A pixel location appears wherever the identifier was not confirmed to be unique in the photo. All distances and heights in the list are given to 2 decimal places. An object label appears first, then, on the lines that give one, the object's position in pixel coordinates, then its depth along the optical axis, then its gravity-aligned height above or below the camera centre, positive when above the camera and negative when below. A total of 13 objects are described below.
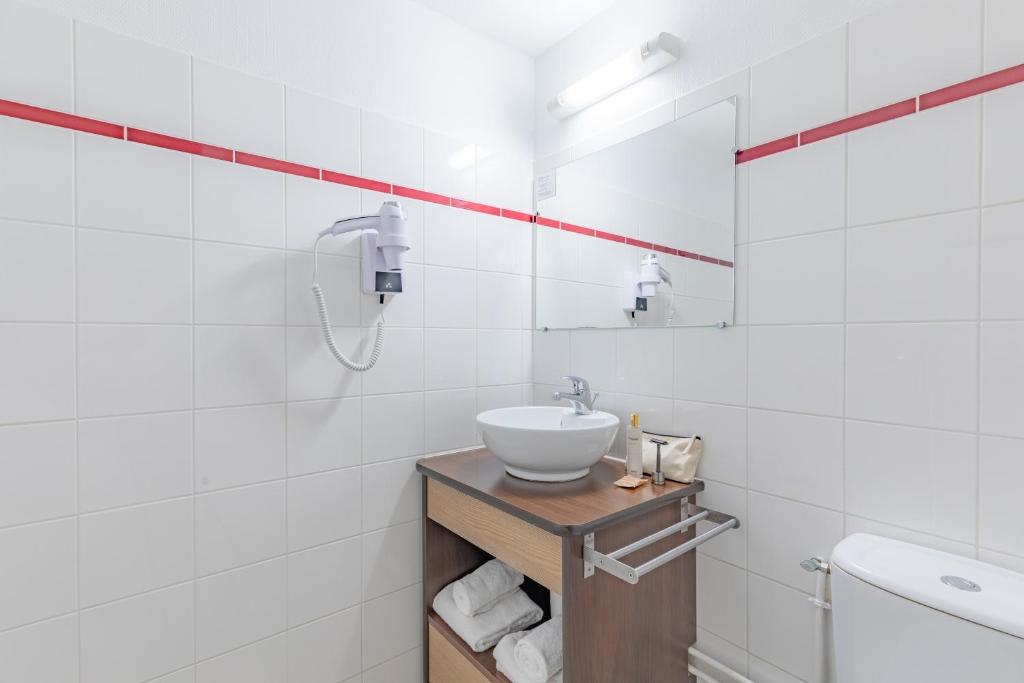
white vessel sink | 1.23 -0.29
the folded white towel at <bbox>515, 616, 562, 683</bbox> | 1.20 -0.81
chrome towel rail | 0.95 -0.47
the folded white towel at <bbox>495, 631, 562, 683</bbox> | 1.24 -0.87
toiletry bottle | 1.34 -0.32
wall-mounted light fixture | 1.38 +0.83
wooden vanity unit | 1.06 -0.55
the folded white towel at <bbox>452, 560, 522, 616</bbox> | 1.44 -0.79
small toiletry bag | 1.32 -0.34
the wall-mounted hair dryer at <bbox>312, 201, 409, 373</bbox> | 1.28 +0.23
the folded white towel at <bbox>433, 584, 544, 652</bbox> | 1.39 -0.86
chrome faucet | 1.53 -0.19
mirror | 1.30 +0.34
